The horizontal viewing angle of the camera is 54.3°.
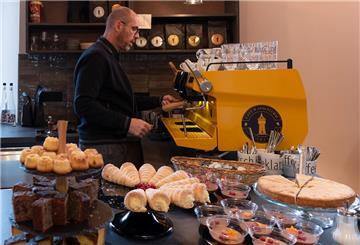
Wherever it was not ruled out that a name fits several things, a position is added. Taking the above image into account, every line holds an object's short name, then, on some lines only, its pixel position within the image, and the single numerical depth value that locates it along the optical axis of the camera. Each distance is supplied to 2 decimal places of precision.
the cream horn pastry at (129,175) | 1.00
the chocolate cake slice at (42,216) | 0.71
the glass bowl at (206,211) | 0.96
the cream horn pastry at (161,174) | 1.02
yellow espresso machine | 1.73
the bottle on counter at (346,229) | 0.88
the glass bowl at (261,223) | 0.87
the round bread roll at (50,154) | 0.79
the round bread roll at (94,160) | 0.82
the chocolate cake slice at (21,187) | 0.83
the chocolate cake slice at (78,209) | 0.77
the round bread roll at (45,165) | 0.76
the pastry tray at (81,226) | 0.72
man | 1.93
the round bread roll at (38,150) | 0.83
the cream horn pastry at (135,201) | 0.84
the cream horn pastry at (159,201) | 0.84
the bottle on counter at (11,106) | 3.16
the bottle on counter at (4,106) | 3.16
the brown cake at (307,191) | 1.03
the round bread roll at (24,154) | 0.81
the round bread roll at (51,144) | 0.85
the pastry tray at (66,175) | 0.75
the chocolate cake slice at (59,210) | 0.75
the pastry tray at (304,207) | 1.01
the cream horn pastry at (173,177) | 1.00
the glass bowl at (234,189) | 1.18
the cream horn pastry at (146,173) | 1.02
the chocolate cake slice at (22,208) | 0.75
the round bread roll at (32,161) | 0.77
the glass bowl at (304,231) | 0.87
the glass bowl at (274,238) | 0.82
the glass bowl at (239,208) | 0.96
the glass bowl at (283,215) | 0.94
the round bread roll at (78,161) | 0.78
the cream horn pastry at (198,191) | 0.94
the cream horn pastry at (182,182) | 0.97
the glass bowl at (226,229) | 0.85
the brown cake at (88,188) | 0.83
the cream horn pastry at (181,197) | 0.88
